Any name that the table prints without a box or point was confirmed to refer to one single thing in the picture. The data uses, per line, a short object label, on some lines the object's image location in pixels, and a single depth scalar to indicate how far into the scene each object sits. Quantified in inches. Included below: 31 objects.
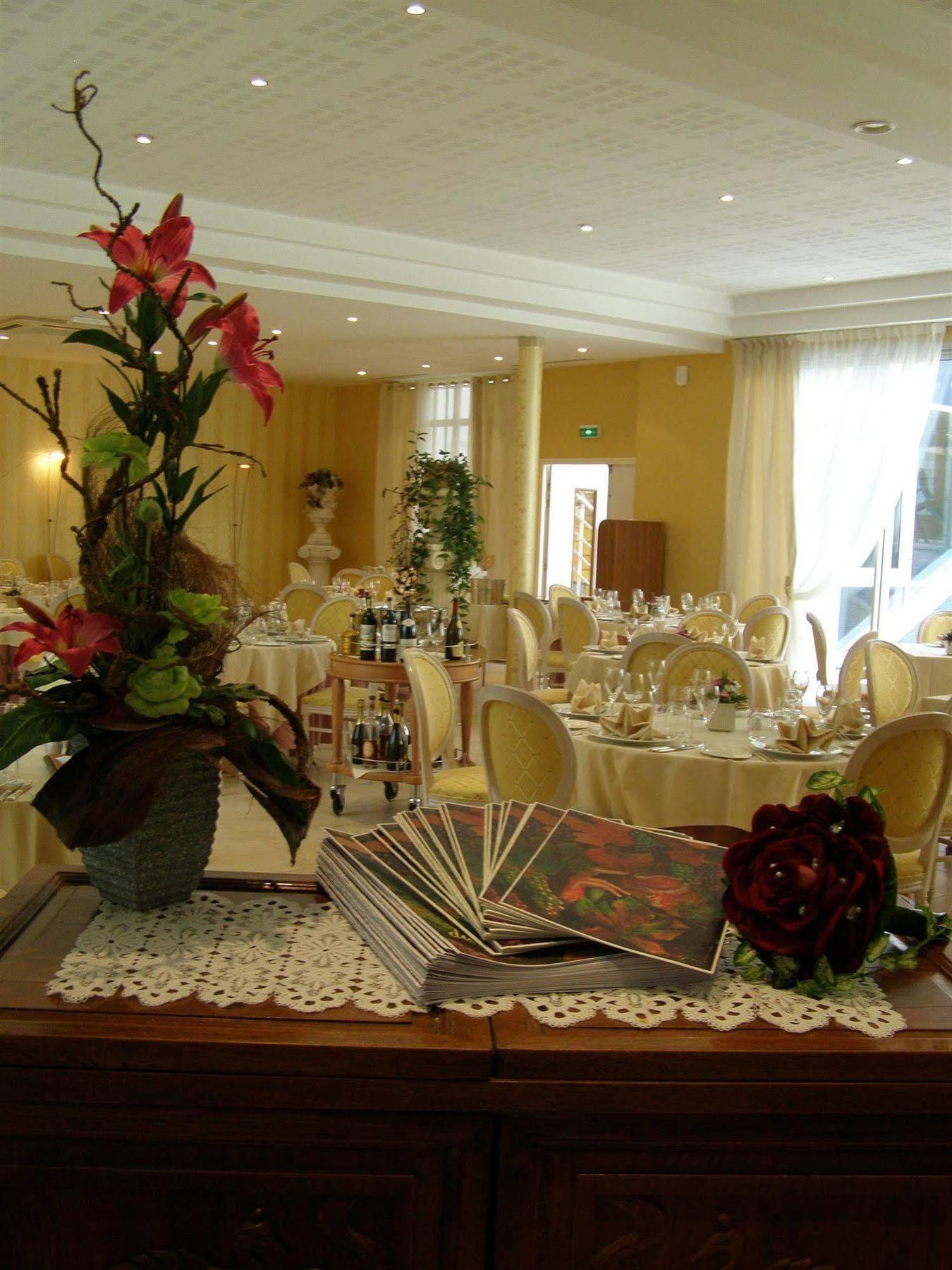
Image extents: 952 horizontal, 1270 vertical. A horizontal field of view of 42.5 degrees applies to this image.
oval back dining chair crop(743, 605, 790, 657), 364.5
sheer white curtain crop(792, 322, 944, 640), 426.9
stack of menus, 44.8
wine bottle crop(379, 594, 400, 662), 257.1
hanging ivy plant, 383.9
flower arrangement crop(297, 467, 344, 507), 663.8
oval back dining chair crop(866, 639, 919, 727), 263.6
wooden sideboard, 40.4
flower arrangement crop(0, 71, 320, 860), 48.6
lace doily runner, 43.8
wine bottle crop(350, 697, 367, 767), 245.8
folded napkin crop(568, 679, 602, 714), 195.2
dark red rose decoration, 45.6
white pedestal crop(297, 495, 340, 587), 669.9
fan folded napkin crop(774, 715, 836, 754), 171.9
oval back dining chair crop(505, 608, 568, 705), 325.1
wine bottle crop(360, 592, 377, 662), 258.8
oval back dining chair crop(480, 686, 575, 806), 163.2
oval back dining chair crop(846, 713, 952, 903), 156.0
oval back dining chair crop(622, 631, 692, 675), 263.4
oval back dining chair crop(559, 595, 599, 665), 361.4
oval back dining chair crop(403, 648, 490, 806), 190.2
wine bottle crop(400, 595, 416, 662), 263.1
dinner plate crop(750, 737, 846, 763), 171.0
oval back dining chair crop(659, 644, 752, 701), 233.8
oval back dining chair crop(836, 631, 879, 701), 272.4
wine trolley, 246.1
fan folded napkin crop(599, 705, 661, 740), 177.6
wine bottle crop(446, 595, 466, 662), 267.4
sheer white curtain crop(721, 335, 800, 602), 462.9
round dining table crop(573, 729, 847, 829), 169.2
